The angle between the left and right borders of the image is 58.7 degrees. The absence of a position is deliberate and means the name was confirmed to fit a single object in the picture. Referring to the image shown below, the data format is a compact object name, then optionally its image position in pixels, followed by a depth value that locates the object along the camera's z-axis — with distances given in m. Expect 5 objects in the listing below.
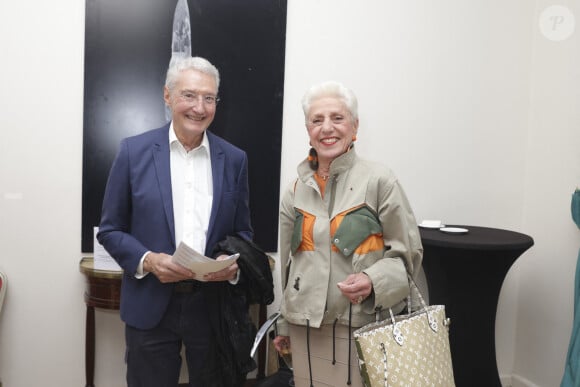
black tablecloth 2.58
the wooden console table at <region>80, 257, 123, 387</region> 2.55
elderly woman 1.55
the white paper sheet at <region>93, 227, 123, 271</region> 2.60
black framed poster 2.79
